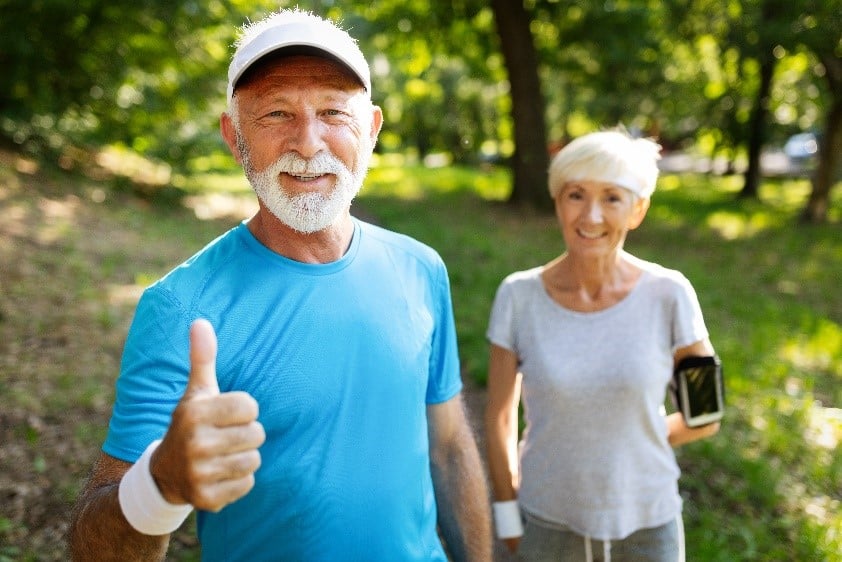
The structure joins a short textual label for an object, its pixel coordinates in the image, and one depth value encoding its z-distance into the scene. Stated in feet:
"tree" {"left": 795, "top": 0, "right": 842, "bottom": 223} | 33.63
